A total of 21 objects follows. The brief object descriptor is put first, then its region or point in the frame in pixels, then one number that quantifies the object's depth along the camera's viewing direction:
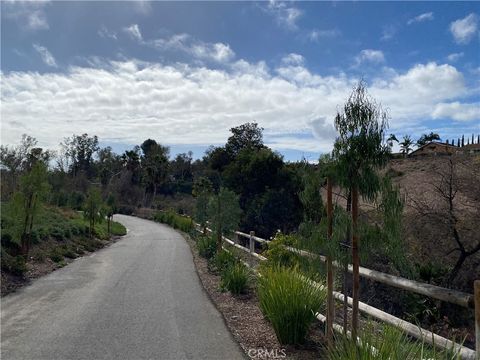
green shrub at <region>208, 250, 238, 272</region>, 11.83
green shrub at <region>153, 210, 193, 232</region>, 38.29
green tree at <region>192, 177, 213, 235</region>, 20.81
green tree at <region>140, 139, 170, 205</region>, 81.75
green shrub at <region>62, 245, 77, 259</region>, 17.82
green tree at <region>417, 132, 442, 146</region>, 50.24
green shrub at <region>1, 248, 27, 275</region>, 12.06
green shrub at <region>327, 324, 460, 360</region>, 3.26
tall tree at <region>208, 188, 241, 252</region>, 15.07
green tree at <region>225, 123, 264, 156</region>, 42.50
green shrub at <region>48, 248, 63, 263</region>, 16.11
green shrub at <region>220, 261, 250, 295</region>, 9.45
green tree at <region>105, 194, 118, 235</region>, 31.33
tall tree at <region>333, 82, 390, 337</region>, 4.32
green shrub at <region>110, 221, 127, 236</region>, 35.47
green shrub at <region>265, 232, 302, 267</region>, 8.00
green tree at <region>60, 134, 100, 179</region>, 97.12
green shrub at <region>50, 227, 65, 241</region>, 20.62
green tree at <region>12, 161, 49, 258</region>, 14.72
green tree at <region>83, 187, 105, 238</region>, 27.89
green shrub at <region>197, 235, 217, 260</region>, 16.69
